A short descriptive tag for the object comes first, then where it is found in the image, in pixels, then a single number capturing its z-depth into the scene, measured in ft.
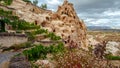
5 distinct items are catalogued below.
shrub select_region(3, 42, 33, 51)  40.33
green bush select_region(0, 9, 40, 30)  55.96
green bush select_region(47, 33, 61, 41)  51.97
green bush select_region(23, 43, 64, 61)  27.95
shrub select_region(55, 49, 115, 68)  11.64
